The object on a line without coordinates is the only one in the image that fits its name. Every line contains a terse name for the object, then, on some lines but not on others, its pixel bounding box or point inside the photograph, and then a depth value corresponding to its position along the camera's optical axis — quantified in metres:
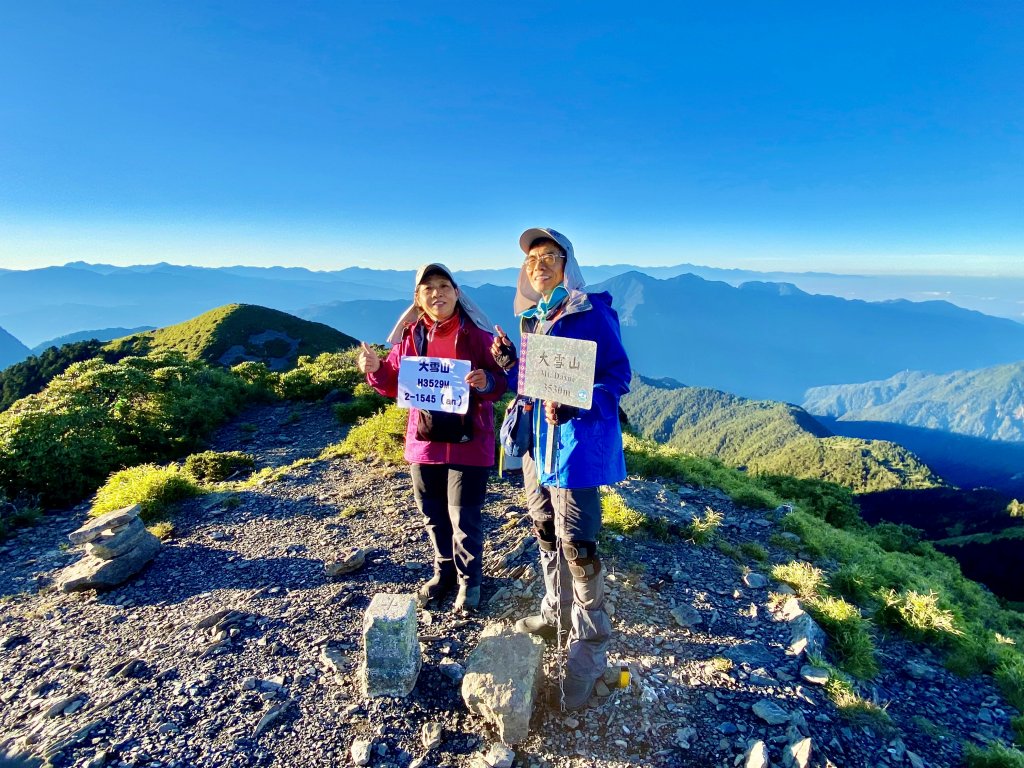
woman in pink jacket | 4.31
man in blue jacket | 3.53
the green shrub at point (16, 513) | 8.08
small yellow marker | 3.87
